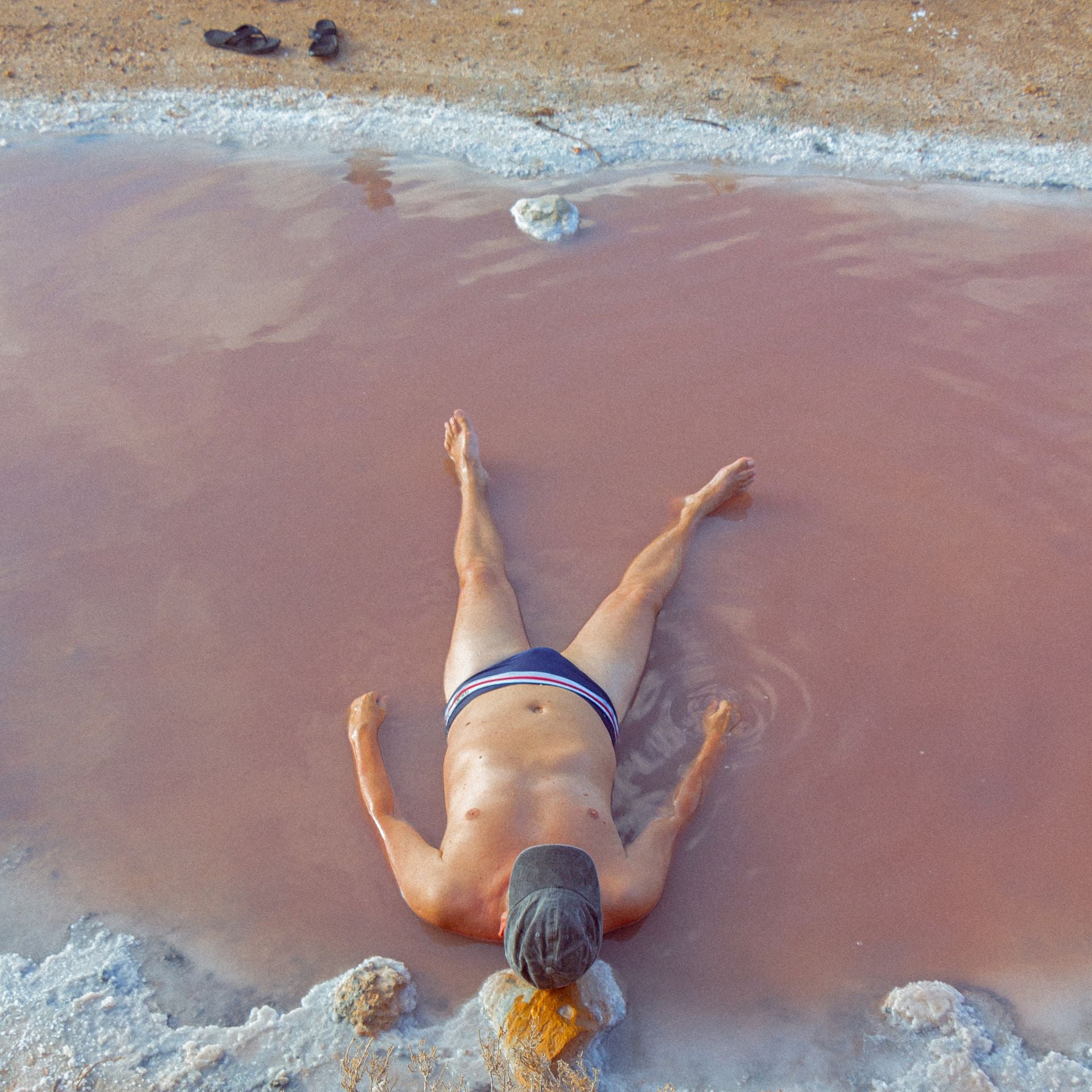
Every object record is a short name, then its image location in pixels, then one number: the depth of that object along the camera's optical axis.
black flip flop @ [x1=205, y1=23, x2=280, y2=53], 5.98
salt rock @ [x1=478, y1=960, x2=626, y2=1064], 2.31
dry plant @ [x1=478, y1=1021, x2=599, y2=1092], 2.23
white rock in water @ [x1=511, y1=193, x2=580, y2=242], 5.01
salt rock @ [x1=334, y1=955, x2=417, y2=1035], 2.47
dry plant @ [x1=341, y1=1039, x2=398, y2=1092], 2.31
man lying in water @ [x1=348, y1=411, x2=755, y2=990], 2.22
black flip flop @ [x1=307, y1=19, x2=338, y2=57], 5.96
